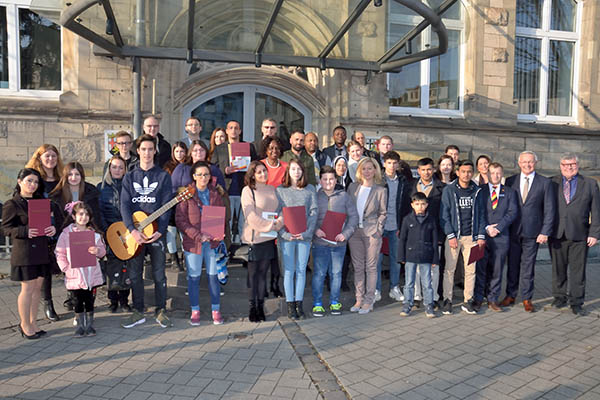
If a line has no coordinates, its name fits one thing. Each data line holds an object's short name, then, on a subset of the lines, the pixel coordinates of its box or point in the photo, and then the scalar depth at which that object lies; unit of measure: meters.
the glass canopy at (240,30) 6.94
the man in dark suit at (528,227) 5.86
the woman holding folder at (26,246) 4.56
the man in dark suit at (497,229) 5.78
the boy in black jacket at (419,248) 5.43
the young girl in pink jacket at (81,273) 4.66
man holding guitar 4.91
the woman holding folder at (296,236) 5.22
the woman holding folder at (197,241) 5.02
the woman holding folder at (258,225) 5.14
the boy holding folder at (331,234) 5.35
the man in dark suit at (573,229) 5.79
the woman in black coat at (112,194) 5.33
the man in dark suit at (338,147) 6.54
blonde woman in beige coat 5.60
